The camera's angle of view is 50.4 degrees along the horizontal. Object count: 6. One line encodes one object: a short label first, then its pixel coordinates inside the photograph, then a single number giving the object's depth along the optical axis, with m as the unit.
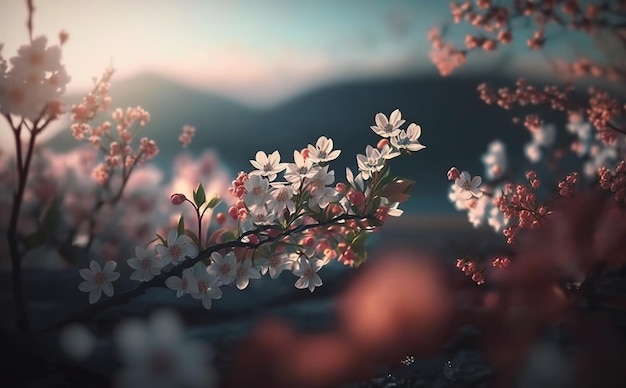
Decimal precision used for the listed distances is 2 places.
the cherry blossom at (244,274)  1.01
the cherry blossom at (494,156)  1.63
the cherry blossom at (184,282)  1.01
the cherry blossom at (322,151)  0.96
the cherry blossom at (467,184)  1.01
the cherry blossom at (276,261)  1.05
